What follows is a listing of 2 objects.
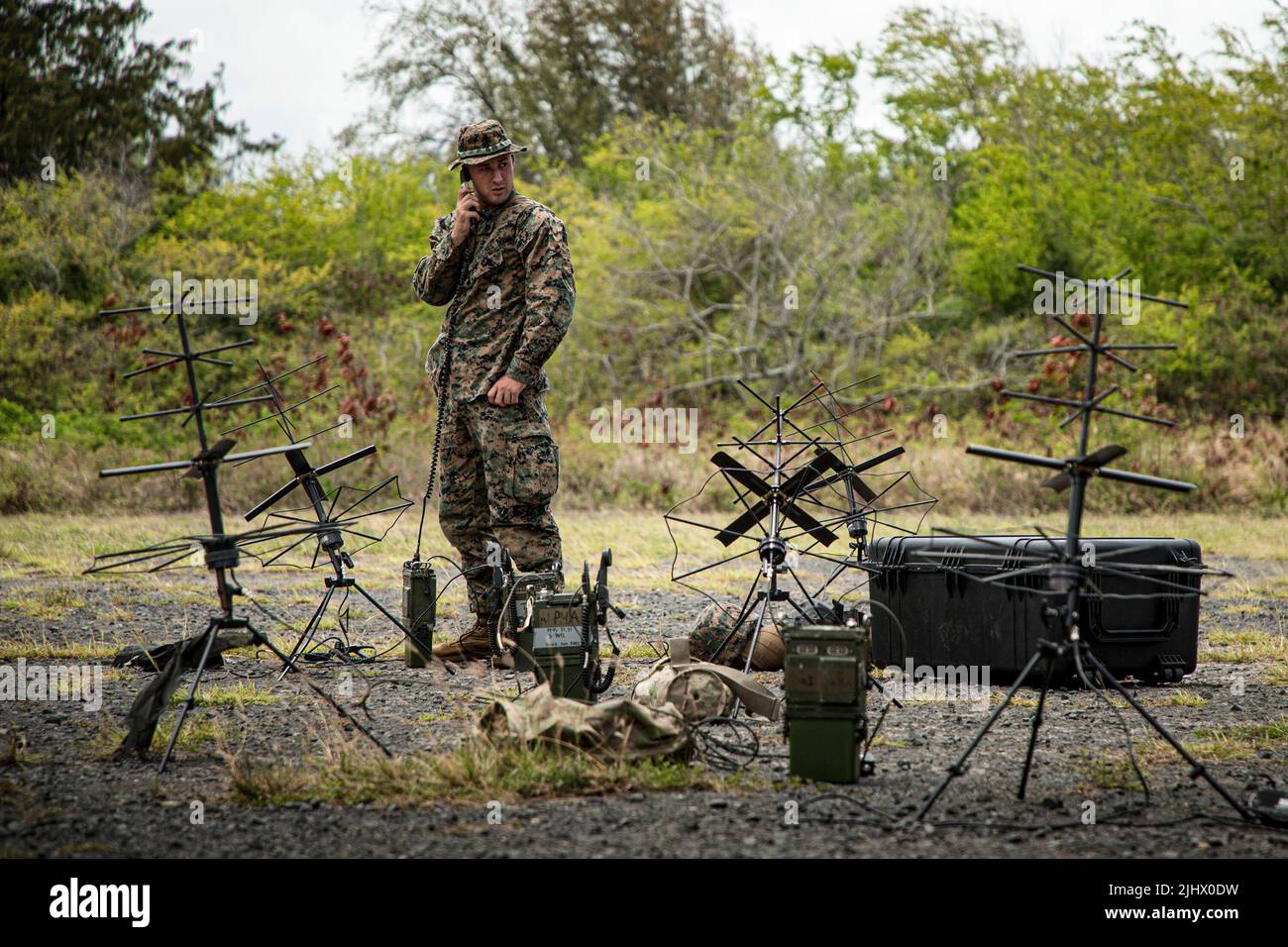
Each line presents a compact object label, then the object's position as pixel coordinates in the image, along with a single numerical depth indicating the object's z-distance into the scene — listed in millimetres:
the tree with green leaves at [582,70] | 28953
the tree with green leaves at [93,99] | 25297
